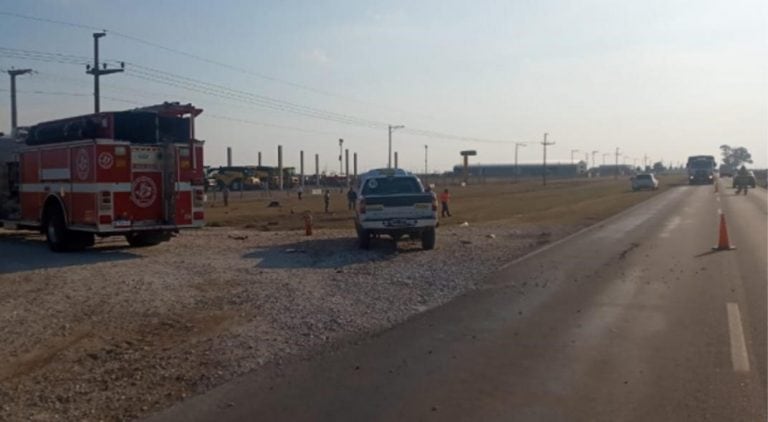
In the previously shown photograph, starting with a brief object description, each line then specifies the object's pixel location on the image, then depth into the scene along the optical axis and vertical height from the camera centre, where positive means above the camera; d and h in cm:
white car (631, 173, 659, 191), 8481 -108
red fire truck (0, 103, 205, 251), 1977 -11
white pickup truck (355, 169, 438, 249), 2159 -108
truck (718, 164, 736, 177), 15927 -29
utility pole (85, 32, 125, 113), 5003 +575
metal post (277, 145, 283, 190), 9425 +51
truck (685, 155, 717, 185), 9725 +15
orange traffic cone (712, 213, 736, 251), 2152 -173
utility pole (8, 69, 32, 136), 5607 +532
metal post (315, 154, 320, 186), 11394 -27
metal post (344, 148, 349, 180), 11149 +122
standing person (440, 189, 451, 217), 4119 -151
